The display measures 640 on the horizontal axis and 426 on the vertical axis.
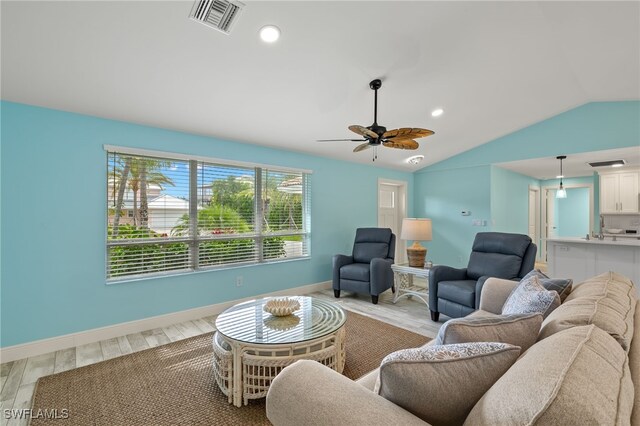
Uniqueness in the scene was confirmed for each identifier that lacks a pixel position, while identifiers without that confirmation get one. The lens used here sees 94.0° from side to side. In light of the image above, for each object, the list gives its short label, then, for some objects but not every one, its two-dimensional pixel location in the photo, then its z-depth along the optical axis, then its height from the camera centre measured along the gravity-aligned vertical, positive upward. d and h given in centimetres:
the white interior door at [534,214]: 718 -4
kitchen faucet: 539 -20
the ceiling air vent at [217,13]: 197 +137
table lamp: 408 -32
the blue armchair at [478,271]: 313 -67
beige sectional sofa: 64 -43
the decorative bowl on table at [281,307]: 235 -76
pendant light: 615 +39
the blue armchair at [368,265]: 419 -79
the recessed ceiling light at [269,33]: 222 +136
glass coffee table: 195 -93
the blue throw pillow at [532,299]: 157 -49
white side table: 404 -102
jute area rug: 187 -128
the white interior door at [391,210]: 626 +5
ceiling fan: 275 +73
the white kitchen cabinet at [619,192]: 549 +39
